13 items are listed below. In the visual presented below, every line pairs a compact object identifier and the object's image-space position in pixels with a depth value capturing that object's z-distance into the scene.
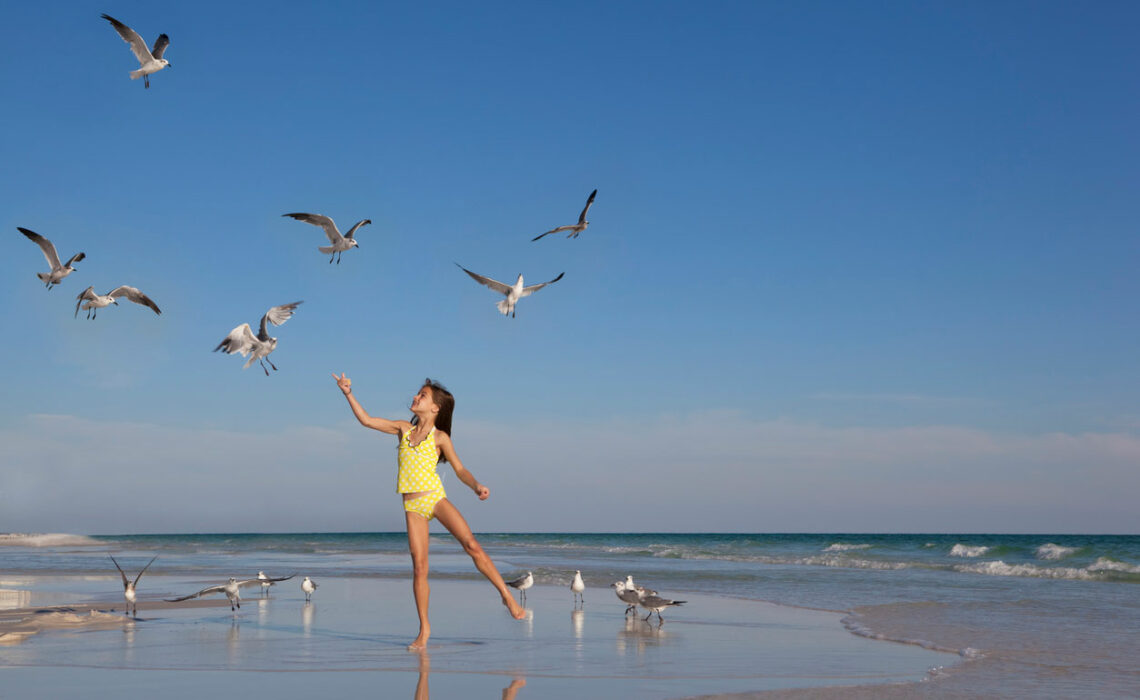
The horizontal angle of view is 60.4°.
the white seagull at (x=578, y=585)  12.40
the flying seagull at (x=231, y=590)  9.99
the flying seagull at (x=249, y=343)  10.52
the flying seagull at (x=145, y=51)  13.20
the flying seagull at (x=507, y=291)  14.20
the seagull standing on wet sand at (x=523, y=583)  12.88
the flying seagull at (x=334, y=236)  13.93
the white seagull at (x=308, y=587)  12.55
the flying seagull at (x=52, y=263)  13.56
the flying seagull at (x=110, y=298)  13.62
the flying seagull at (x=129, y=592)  10.27
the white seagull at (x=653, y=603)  9.87
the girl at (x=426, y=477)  7.47
